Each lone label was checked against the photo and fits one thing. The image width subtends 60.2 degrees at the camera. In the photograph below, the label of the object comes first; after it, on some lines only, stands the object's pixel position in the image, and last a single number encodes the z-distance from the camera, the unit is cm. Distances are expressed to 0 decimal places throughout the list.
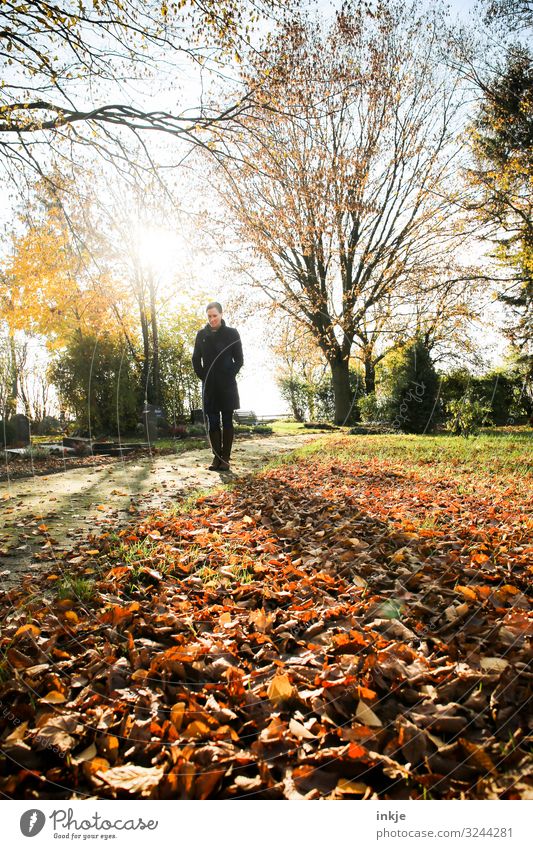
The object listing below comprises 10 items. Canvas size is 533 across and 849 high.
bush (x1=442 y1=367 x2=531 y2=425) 1031
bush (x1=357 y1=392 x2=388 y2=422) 1323
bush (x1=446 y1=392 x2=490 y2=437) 1012
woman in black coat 594
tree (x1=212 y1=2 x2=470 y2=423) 1038
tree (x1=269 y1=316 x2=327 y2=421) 1573
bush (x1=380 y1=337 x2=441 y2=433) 1125
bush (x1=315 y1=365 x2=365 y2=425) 1505
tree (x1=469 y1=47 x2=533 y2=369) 461
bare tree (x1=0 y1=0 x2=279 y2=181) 480
